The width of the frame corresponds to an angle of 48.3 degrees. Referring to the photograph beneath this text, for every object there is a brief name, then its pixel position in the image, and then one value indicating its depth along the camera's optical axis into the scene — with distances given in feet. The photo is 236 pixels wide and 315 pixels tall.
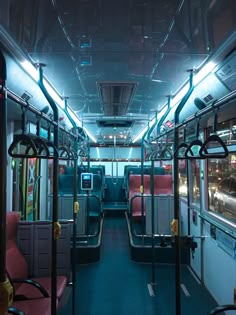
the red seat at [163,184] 21.61
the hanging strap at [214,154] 5.52
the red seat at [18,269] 8.45
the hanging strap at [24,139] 4.97
